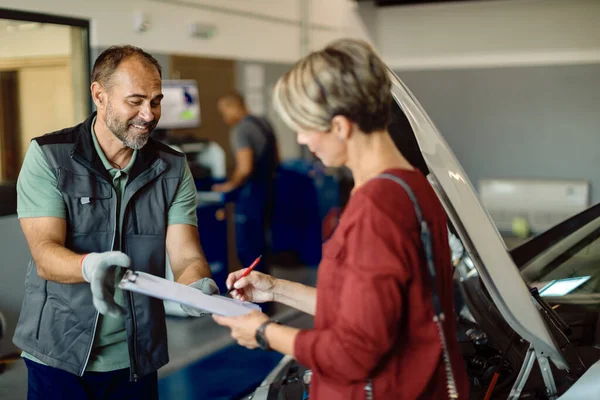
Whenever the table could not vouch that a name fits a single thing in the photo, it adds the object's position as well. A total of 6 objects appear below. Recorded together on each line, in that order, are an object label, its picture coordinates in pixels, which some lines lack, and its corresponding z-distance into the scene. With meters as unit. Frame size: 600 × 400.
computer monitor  5.69
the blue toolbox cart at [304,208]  7.08
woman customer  1.24
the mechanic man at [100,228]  1.86
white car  1.64
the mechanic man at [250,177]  5.80
